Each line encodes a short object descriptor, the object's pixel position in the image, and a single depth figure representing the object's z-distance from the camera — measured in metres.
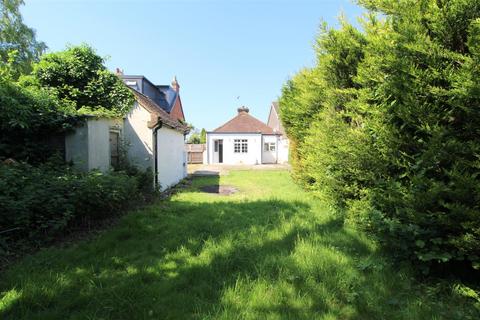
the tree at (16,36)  15.64
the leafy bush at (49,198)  3.92
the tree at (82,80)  8.05
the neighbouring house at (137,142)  6.41
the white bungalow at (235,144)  25.39
